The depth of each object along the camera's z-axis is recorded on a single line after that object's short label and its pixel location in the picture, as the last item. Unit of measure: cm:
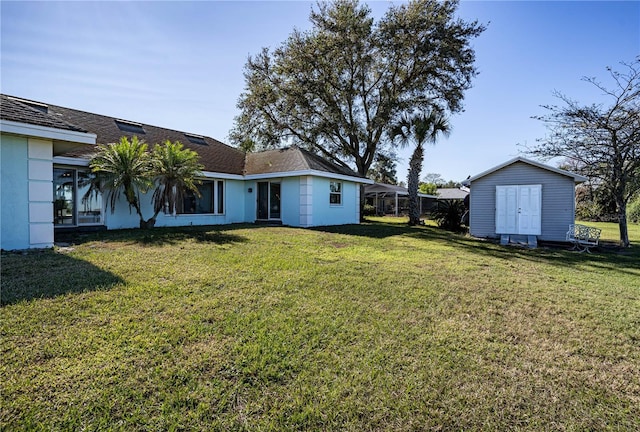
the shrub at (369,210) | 2656
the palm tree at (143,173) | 989
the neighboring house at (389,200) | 2862
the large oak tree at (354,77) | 1886
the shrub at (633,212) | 2473
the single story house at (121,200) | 666
